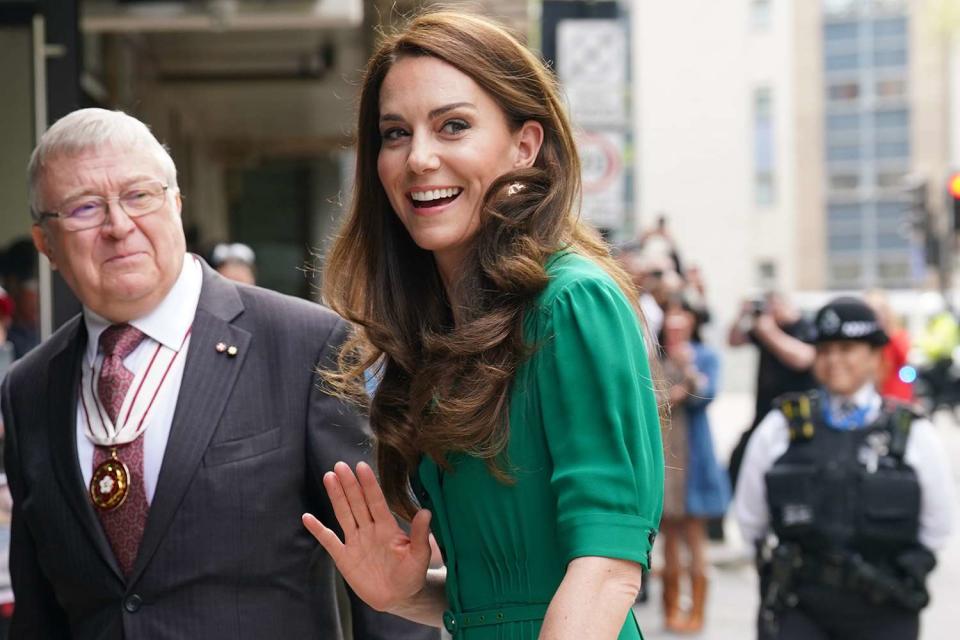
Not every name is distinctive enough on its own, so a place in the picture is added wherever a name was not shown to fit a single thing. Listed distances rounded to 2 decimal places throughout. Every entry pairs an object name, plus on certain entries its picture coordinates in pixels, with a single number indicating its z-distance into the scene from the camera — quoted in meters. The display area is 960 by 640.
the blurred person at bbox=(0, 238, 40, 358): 11.30
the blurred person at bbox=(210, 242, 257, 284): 15.87
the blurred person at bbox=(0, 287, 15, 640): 8.69
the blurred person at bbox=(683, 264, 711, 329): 21.00
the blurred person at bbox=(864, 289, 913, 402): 22.28
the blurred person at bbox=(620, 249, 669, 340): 19.14
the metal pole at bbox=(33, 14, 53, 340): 10.26
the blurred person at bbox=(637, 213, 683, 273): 22.09
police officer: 10.37
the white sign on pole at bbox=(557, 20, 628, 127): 18.44
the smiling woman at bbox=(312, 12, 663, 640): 4.22
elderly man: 5.71
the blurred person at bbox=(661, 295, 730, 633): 18.30
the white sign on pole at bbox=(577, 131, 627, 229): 19.39
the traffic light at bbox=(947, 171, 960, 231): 32.75
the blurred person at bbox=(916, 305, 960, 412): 45.56
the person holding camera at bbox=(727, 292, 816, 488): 19.22
